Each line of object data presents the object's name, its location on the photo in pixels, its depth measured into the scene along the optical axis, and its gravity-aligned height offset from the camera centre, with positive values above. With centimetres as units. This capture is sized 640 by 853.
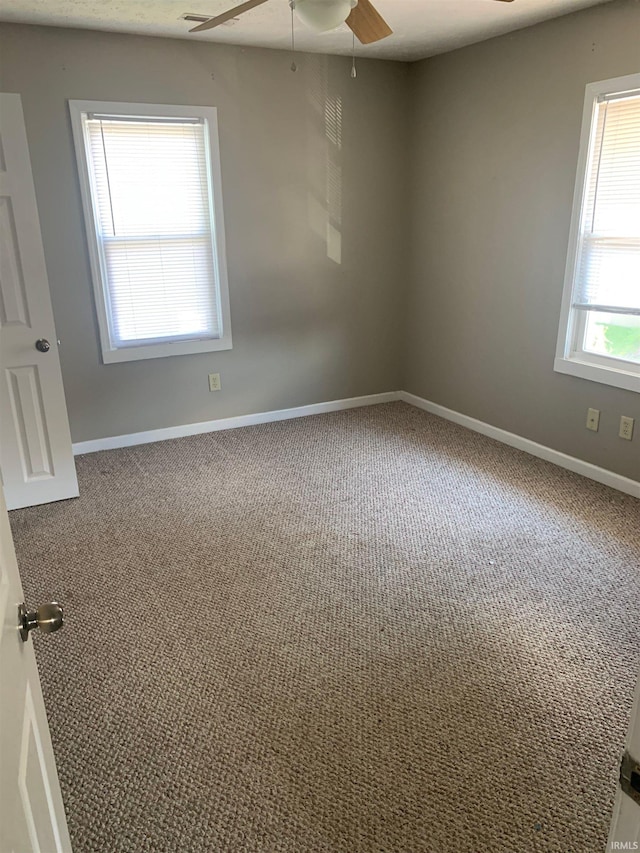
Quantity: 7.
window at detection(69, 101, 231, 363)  378 +0
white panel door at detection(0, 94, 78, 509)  298 -63
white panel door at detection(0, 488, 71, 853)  81 -72
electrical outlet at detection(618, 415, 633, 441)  338 -108
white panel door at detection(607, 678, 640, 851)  76 -74
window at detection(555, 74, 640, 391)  318 -14
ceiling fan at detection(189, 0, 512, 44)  206 +71
